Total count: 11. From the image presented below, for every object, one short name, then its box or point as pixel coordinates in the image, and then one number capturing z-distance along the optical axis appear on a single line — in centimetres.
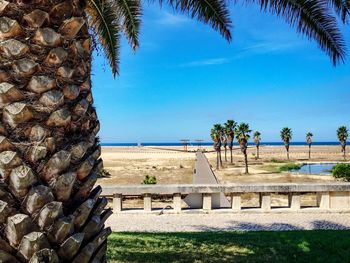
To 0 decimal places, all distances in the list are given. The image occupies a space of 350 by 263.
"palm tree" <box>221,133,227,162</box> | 6738
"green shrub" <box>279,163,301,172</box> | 4816
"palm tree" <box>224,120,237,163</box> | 5881
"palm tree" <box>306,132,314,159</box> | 7931
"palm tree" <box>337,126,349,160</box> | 6762
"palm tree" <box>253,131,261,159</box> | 7406
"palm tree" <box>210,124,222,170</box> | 6428
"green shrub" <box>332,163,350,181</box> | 2649
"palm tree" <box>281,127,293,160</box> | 7088
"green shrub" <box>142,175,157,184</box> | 2140
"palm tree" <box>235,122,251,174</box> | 5175
